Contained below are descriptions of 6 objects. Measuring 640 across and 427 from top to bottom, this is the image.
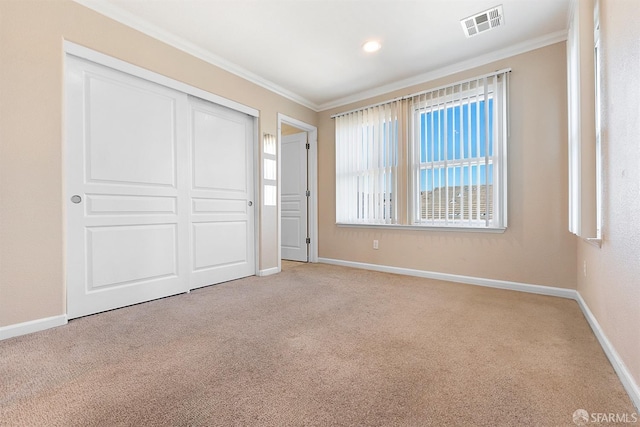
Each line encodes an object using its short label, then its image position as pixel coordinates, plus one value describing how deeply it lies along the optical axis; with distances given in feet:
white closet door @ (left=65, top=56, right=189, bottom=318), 7.47
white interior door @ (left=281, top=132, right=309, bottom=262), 15.84
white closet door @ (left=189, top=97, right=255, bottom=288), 10.35
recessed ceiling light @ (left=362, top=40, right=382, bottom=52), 9.65
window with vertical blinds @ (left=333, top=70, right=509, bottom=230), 10.25
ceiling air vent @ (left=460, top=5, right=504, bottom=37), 8.21
